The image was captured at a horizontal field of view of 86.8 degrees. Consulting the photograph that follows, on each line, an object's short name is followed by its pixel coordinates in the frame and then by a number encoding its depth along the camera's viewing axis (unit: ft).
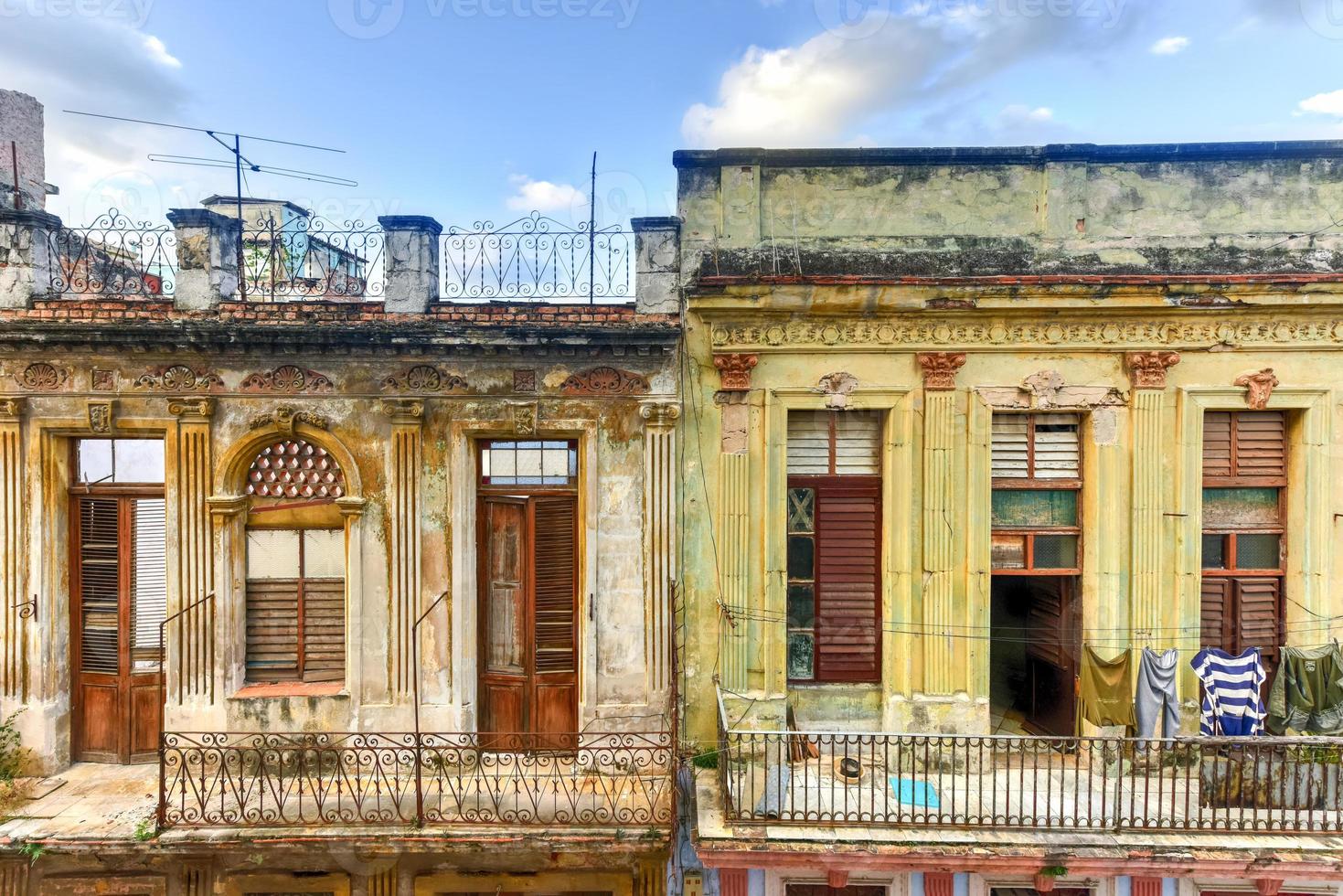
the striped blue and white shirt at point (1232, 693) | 24.11
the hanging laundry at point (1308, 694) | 24.29
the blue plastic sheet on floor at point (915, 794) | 22.30
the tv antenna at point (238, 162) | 27.91
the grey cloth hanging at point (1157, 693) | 24.18
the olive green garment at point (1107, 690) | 24.79
